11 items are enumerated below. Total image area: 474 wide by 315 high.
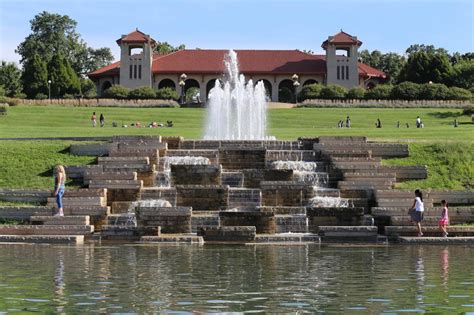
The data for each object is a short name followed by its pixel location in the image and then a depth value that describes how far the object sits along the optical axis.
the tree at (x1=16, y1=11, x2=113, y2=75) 144.50
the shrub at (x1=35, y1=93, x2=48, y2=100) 101.99
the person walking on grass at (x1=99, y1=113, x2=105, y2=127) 64.62
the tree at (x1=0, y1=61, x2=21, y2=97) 115.38
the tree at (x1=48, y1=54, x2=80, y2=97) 109.31
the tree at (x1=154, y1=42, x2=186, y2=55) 155.25
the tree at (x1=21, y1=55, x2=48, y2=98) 108.69
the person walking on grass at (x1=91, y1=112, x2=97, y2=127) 64.75
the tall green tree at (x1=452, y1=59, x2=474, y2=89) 108.19
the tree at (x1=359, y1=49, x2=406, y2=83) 143.12
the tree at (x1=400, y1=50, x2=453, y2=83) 107.00
